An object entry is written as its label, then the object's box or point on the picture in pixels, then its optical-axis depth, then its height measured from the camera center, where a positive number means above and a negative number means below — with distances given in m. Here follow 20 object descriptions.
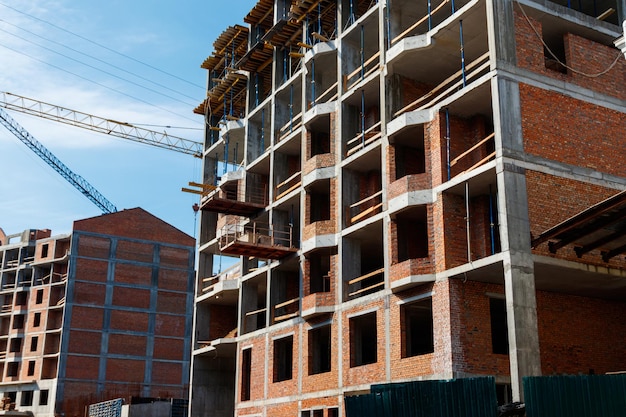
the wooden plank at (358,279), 26.20 +5.49
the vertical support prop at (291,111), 35.12 +14.52
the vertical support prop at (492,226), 21.85 +5.90
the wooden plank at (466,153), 22.81 +8.50
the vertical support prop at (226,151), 40.41 +14.83
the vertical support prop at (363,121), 28.14 +11.24
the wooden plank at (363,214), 26.99 +7.86
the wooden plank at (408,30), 25.91 +13.90
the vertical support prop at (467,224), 22.53 +6.22
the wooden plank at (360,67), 28.72 +13.88
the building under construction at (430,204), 22.03 +7.50
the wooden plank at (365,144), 27.79 +10.62
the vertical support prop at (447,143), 23.95 +8.96
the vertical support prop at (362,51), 29.41 +14.47
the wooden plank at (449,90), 23.26 +10.85
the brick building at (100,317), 62.12 +9.80
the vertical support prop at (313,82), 32.69 +14.67
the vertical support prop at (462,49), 23.55 +11.56
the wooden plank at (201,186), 36.84 +11.85
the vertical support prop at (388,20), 27.95 +14.74
